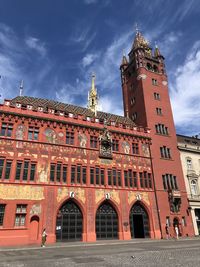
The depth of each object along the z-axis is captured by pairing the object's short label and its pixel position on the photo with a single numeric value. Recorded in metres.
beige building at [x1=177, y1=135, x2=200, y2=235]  38.62
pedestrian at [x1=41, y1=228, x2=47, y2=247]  23.53
